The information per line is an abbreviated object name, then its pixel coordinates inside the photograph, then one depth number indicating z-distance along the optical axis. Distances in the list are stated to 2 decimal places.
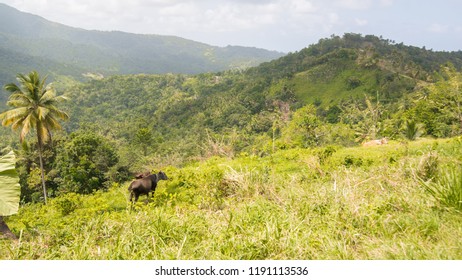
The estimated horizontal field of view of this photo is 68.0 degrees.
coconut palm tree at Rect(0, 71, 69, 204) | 21.92
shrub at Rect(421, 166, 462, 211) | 4.92
